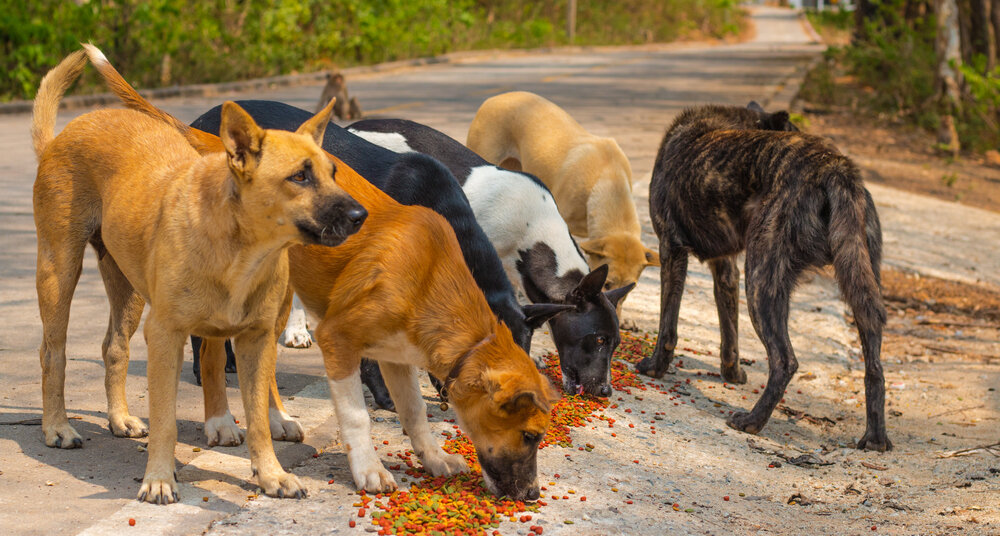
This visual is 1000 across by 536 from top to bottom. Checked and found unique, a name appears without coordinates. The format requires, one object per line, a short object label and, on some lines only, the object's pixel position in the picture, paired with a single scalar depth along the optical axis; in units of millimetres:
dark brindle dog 5965
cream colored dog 7211
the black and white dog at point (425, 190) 5062
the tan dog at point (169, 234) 3848
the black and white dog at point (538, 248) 5867
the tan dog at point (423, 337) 4215
